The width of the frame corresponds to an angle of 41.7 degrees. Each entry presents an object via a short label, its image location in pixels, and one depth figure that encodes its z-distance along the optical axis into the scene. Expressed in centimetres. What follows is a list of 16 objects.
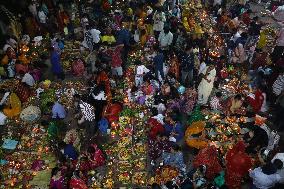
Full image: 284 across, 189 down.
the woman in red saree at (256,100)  1249
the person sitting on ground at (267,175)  929
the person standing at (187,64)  1334
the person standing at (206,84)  1237
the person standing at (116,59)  1376
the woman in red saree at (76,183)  998
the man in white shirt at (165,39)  1467
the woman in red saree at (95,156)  1089
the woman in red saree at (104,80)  1295
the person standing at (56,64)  1396
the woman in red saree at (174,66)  1364
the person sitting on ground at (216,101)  1278
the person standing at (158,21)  1579
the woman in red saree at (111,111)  1217
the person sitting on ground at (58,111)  1228
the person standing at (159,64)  1349
